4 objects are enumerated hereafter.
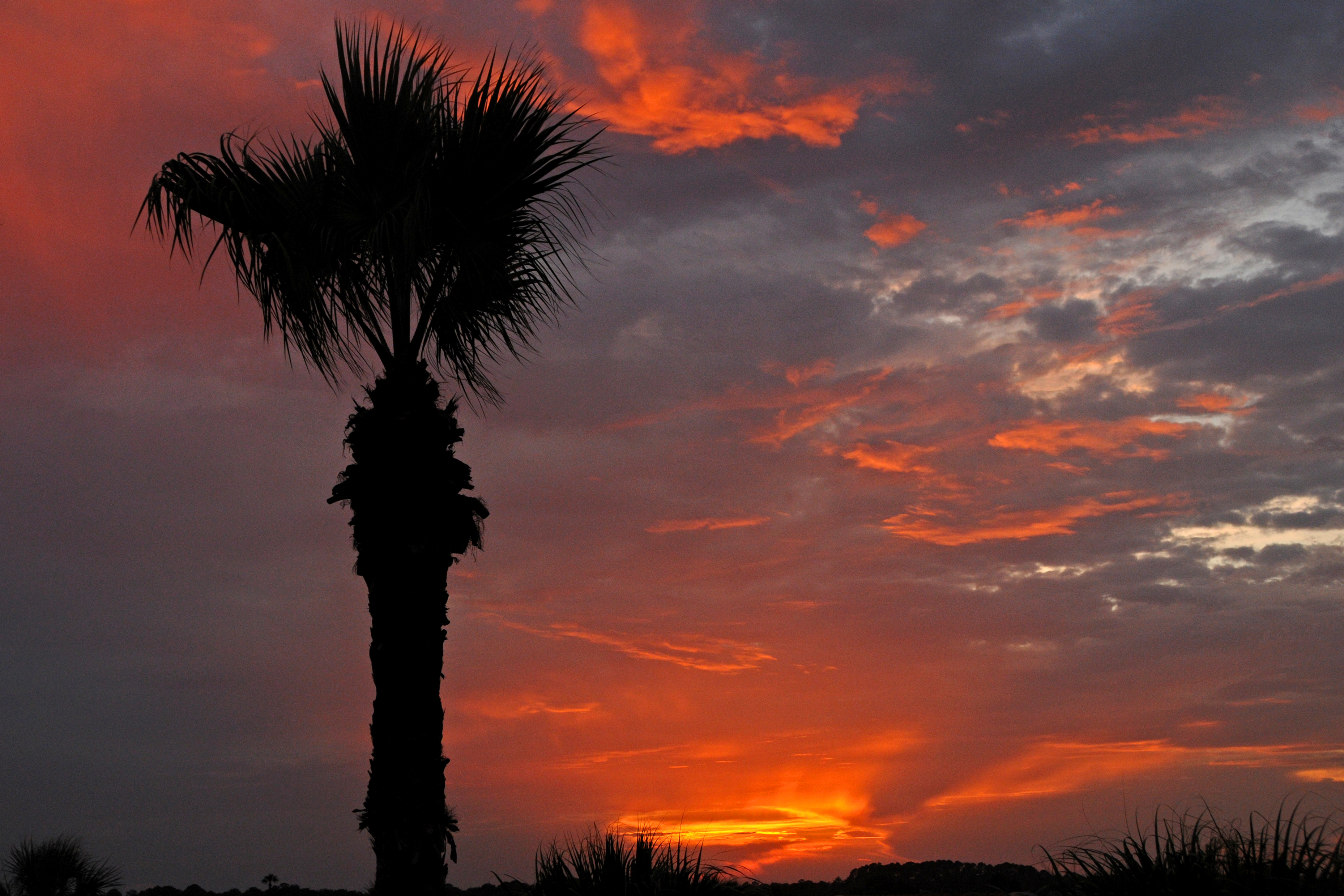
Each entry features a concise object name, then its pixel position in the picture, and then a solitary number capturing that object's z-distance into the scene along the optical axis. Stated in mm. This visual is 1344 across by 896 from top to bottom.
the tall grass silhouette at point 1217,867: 8297
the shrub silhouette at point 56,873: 17688
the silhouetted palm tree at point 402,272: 11070
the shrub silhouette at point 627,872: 10531
